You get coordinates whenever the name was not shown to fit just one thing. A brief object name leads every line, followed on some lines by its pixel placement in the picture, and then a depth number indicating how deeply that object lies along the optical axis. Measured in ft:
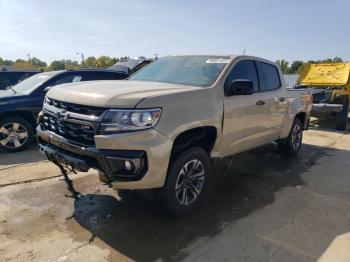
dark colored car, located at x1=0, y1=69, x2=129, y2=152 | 21.67
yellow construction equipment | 33.22
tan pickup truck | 10.83
